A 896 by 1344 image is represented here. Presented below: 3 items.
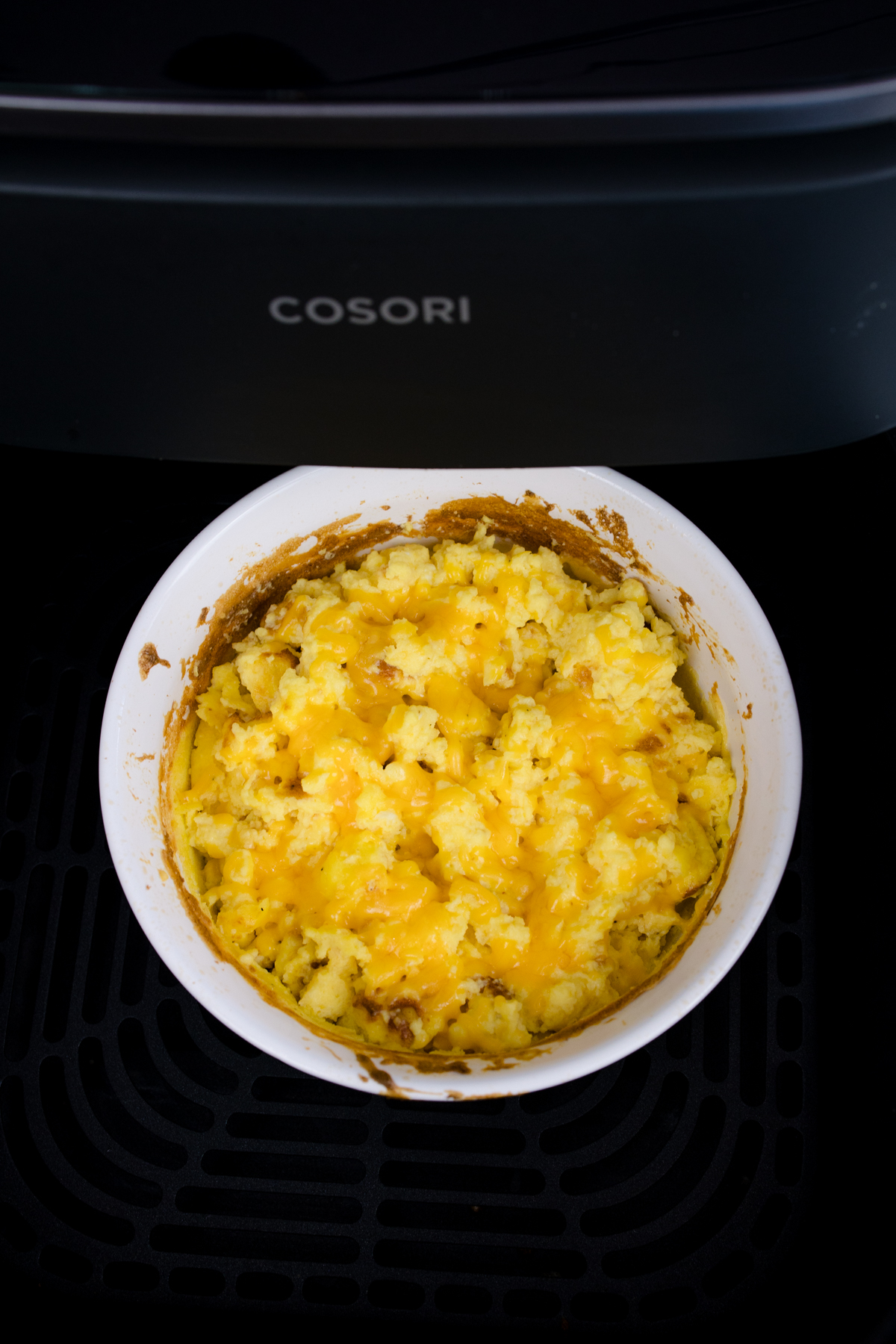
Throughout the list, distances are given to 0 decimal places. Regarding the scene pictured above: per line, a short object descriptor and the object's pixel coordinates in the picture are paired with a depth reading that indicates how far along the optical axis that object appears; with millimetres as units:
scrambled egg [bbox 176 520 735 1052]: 406
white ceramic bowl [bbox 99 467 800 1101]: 385
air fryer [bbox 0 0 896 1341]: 281
